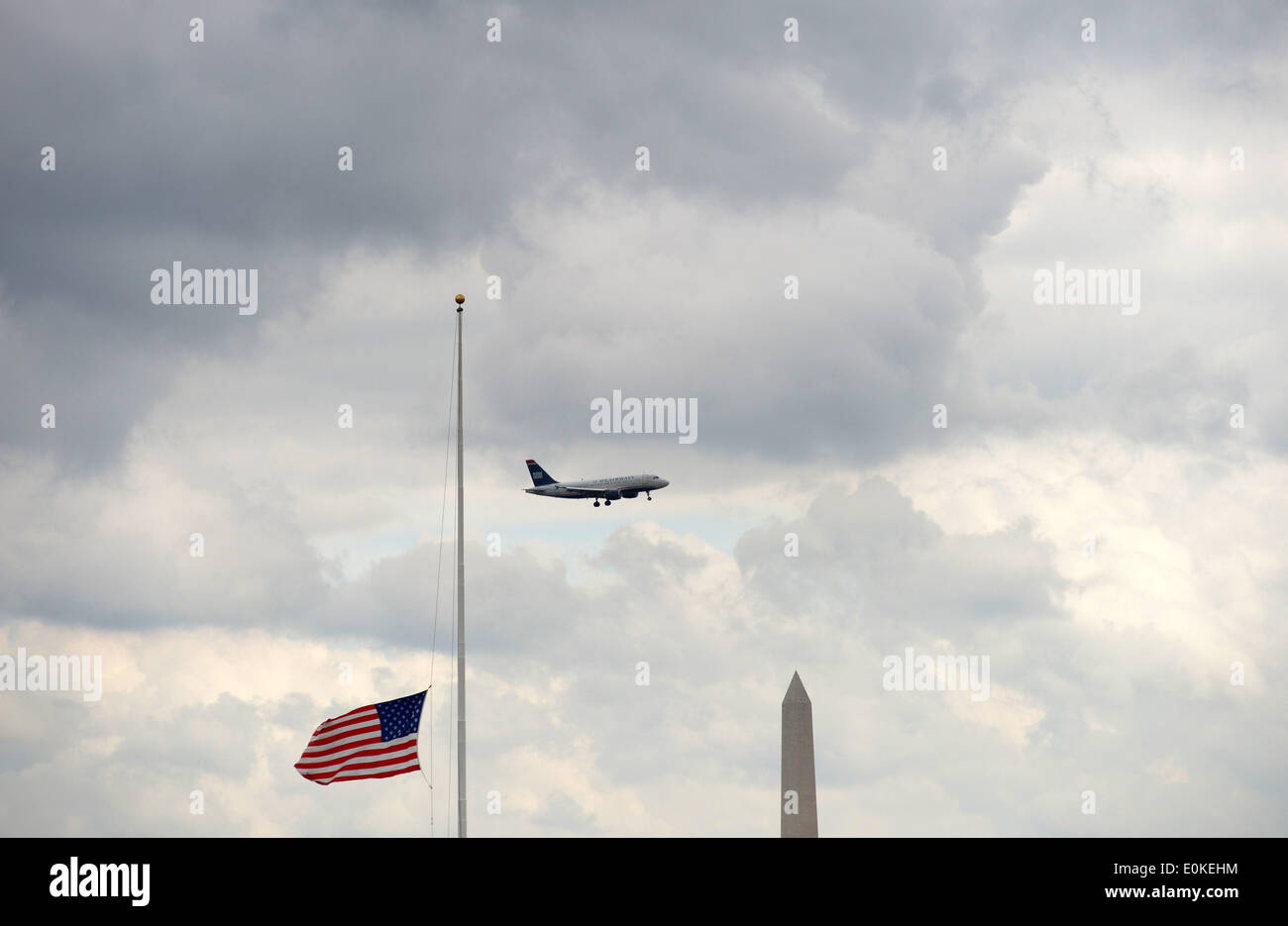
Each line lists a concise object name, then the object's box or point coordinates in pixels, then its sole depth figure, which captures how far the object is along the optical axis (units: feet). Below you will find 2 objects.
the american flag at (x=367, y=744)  195.52
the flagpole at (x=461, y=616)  201.57
